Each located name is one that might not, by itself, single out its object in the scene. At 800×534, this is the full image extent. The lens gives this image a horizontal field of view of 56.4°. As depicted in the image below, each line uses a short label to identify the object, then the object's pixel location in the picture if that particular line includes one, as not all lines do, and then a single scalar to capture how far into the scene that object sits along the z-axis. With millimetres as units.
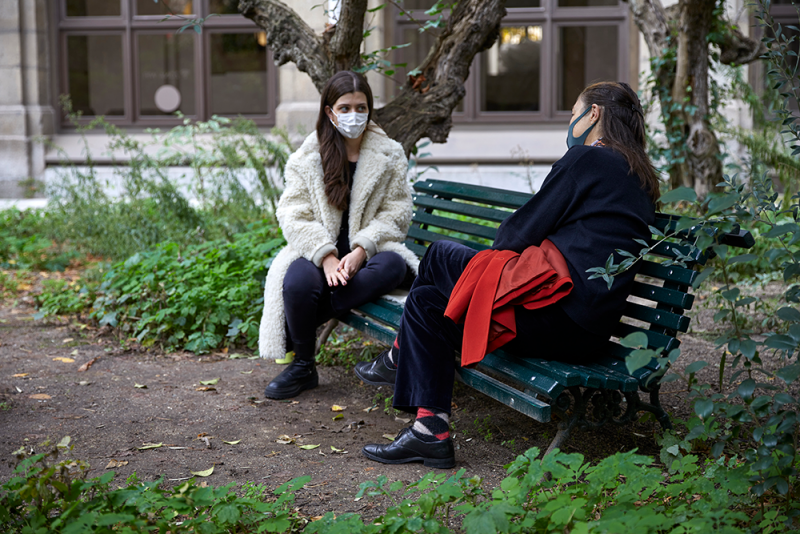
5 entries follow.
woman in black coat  2635
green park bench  2582
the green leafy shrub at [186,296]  4535
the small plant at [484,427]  3174
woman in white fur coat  3703
